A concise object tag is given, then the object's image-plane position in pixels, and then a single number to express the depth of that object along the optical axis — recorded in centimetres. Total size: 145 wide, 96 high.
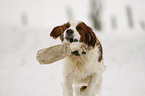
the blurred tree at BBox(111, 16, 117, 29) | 2598
